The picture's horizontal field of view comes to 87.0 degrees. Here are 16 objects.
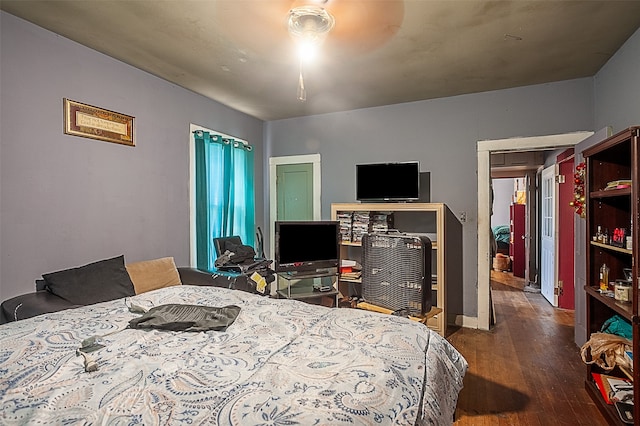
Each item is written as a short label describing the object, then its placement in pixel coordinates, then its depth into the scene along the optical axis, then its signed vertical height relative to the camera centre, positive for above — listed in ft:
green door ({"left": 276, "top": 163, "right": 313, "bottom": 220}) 15.11 +0.86
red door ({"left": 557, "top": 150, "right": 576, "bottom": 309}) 14.51 -1.43
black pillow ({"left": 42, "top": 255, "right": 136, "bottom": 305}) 7.25 -1.61
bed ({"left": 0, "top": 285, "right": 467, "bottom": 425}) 2.97 -1.76
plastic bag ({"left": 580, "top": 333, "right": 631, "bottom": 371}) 6.84 -2.99
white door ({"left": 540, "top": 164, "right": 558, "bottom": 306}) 15.36 -1.51
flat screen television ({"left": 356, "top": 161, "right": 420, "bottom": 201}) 12.16 +1.02
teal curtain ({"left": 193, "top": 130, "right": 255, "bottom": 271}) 11.95 +0.70
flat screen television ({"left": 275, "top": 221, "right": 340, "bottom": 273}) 11.76 -1.30
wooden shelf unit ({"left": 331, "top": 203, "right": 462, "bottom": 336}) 11.27 -0.86
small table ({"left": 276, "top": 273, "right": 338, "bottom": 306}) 11.75 -2.98
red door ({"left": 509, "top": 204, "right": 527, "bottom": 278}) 22.27 -2.21
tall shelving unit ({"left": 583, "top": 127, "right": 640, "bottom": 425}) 7.49 -0.31
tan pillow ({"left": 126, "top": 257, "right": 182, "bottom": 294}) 9.20 -1.81
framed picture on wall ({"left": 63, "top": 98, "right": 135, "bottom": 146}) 8.27 +2.32
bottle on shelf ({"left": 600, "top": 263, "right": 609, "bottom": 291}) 7.58 -1.61
